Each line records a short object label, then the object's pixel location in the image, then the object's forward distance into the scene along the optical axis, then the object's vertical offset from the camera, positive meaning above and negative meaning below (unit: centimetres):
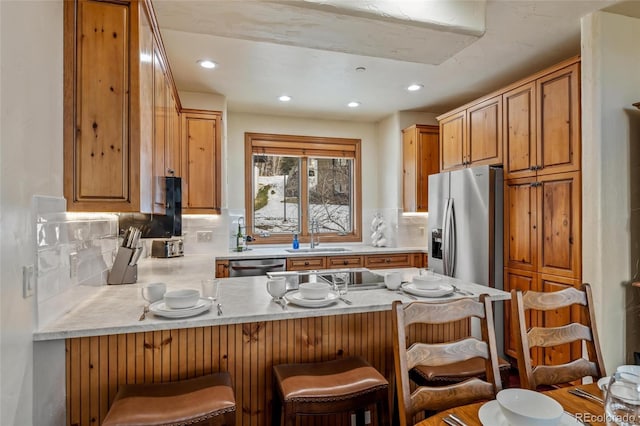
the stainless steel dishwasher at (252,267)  381 -54
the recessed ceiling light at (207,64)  308 +131
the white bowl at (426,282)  198 -37
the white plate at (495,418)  100 -57
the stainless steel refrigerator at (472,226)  311 -10
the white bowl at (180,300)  158 -37
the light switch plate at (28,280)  128 -23
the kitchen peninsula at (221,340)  153 -60
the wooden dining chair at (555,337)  138 -49
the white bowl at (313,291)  175 -37
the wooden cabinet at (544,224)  254 -8
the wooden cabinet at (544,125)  255 +68
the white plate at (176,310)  152 -40
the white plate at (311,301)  168 -40
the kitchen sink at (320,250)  420 -42
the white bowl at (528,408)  92 -54
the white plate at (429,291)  191 -41
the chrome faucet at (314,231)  468 -21
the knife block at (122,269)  225 -33
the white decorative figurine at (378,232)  475 -23
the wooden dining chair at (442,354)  119 -48
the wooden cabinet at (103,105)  161 +50
